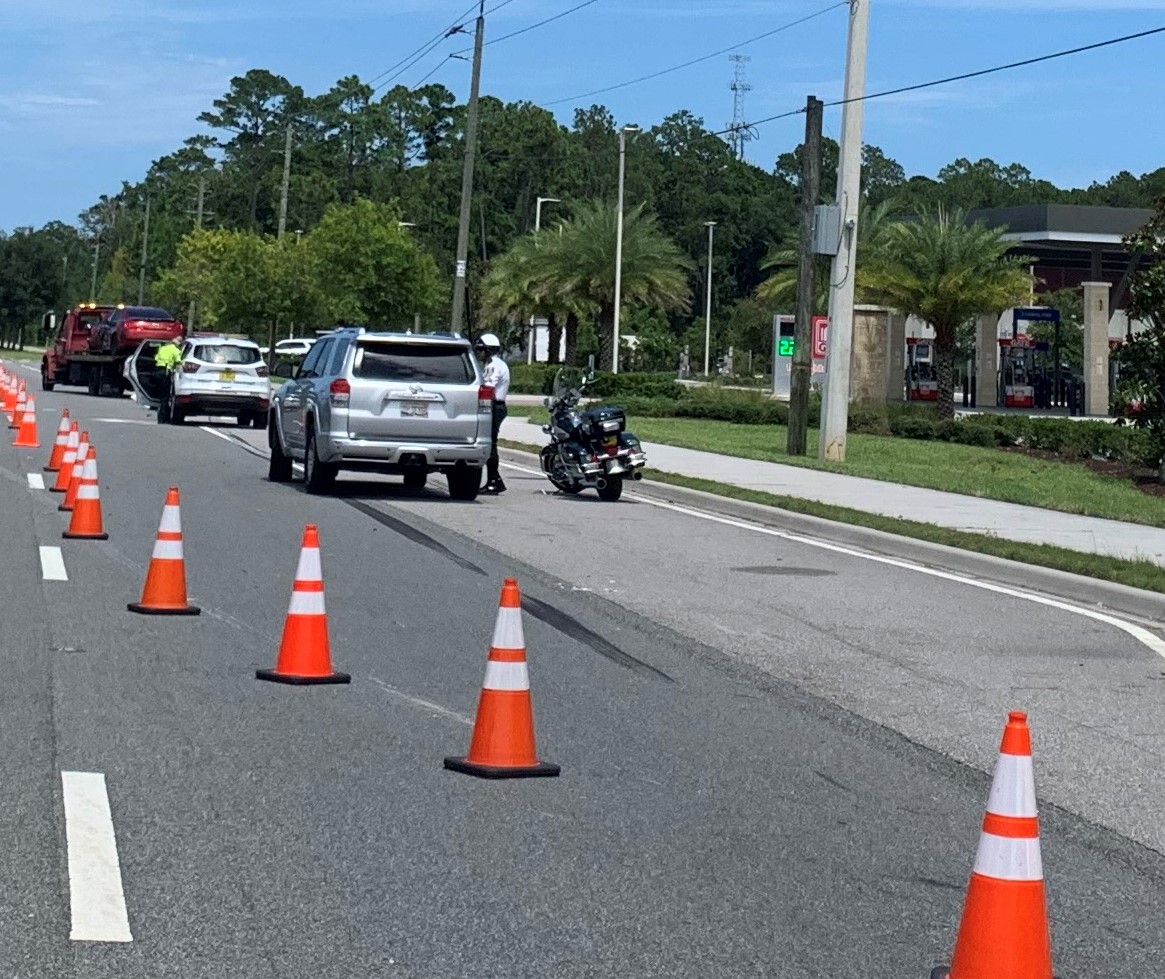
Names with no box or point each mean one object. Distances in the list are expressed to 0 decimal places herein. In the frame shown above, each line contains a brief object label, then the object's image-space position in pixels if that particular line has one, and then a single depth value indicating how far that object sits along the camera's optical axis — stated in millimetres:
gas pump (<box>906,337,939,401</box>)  59250
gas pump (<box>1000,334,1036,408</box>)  58312
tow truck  48969
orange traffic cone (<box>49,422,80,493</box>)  20609
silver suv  21875
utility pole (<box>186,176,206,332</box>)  97556
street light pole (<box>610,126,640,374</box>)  61719
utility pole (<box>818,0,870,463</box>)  29781
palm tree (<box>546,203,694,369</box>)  69188
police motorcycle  22969
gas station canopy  65750
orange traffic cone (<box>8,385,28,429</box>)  30866
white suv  37031
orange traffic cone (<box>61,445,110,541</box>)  16312
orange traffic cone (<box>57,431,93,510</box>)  16859
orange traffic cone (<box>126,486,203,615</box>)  12180
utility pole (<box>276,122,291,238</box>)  77931
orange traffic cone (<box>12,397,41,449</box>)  28219
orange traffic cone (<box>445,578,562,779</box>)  7984
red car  48812
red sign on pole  30641
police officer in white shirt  23344
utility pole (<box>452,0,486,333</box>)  45188
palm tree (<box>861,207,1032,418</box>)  50969
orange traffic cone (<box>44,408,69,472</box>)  22748
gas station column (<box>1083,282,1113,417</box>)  53281
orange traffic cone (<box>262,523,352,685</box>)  10023
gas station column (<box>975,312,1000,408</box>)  61719
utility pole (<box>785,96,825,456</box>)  31547
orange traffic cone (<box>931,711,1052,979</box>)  5086
